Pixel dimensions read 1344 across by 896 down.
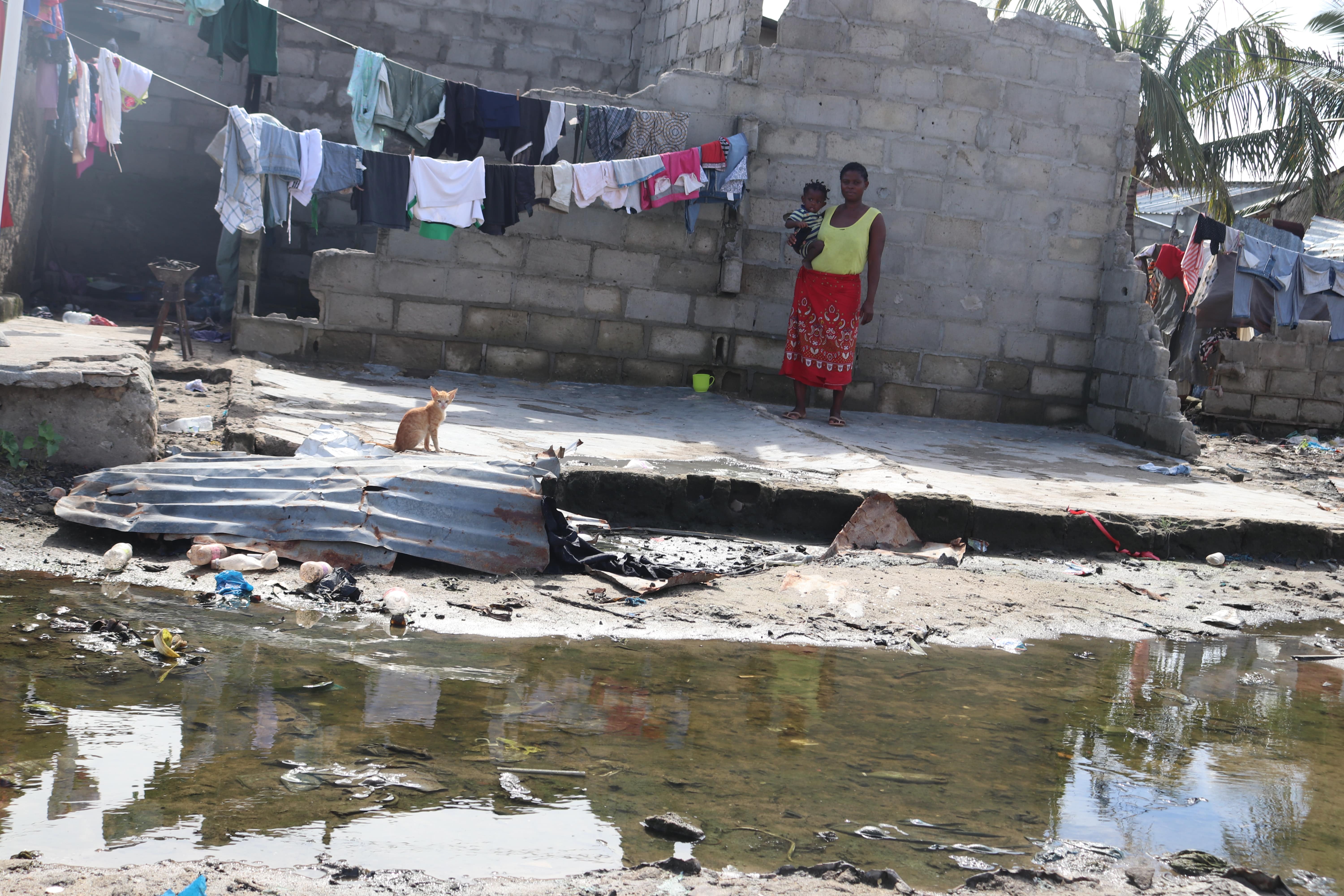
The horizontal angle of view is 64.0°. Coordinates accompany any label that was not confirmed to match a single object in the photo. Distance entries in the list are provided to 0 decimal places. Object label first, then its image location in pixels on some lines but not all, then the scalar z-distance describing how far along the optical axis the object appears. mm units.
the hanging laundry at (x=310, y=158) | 7695
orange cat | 5207
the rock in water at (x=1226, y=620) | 4887
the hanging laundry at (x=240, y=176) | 7520
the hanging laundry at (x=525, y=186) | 8148
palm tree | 18094
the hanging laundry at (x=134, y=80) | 8086
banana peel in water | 3229
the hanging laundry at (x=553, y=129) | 8367
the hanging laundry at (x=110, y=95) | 7883
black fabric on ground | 4699
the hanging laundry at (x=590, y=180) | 8188
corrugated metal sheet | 4398
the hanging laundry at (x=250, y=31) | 8516
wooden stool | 7625
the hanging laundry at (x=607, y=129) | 8477
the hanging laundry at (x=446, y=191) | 7980
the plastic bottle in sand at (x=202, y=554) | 4160
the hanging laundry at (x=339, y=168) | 7809
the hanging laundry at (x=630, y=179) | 8234
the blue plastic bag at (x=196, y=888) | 1915
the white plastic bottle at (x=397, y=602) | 3953
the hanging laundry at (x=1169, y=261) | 10562
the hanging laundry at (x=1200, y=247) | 9703
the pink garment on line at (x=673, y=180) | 8352
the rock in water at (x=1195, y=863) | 2504
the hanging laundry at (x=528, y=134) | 8383
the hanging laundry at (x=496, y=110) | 8305
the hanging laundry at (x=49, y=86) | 7820
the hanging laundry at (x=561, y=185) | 8156
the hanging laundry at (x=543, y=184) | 8180
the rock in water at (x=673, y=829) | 2457
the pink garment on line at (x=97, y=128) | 8211
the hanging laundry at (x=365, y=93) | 7965
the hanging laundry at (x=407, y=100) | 8117
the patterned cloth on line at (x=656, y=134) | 8508
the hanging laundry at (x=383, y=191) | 7898
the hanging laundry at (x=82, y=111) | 7828
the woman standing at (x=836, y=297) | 7996
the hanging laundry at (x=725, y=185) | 8531
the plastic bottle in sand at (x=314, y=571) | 4133
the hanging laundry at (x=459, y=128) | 8305
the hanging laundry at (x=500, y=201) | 8141
